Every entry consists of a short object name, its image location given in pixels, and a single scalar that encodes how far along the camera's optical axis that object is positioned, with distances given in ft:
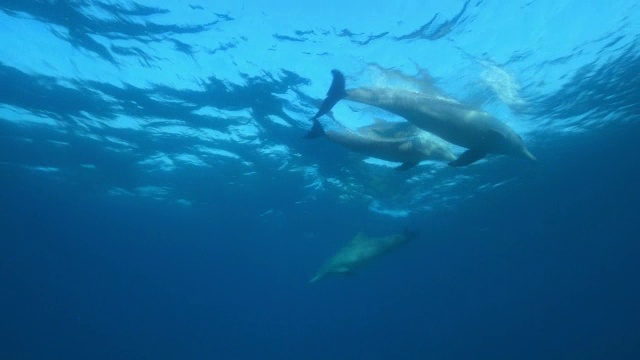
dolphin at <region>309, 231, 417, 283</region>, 33.76
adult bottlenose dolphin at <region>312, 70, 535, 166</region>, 21.07
